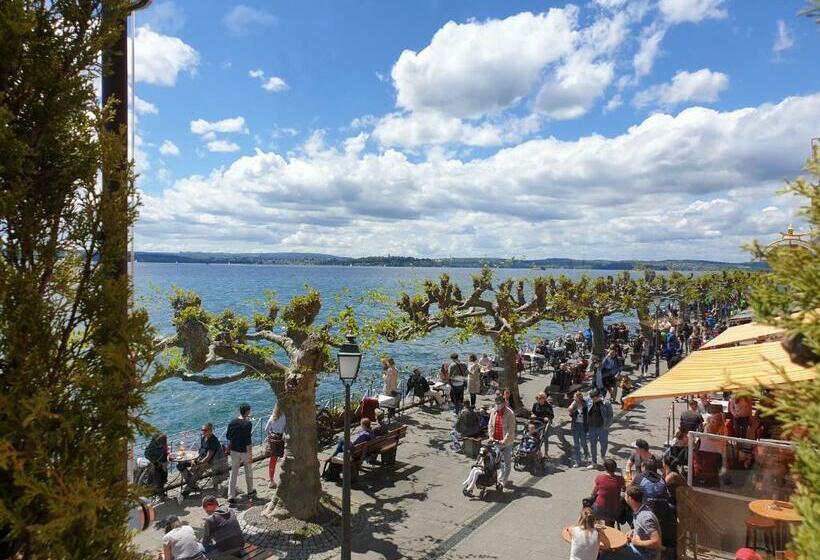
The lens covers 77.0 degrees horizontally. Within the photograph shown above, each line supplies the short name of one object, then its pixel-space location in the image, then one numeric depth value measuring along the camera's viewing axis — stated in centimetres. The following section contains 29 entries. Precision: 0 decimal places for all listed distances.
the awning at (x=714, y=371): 627
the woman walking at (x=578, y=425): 1216
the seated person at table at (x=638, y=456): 885
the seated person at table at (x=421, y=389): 1861
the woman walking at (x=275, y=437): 1147
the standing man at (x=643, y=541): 677
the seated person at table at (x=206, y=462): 1104
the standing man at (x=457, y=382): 1759
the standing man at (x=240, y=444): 1055
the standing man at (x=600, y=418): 1190
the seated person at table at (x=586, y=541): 665
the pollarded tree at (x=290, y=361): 983
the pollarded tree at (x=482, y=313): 1648
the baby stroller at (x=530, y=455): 1216
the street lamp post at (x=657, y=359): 2234
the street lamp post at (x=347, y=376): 760
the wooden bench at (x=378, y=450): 1138
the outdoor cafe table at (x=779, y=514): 677
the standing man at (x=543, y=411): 1270
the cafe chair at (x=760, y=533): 696
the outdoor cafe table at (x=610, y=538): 694
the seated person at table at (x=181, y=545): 717
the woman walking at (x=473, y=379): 1786
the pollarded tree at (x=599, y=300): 2173
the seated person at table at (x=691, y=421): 1036
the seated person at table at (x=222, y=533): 758
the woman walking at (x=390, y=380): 1734
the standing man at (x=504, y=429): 1112
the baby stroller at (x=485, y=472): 1066
